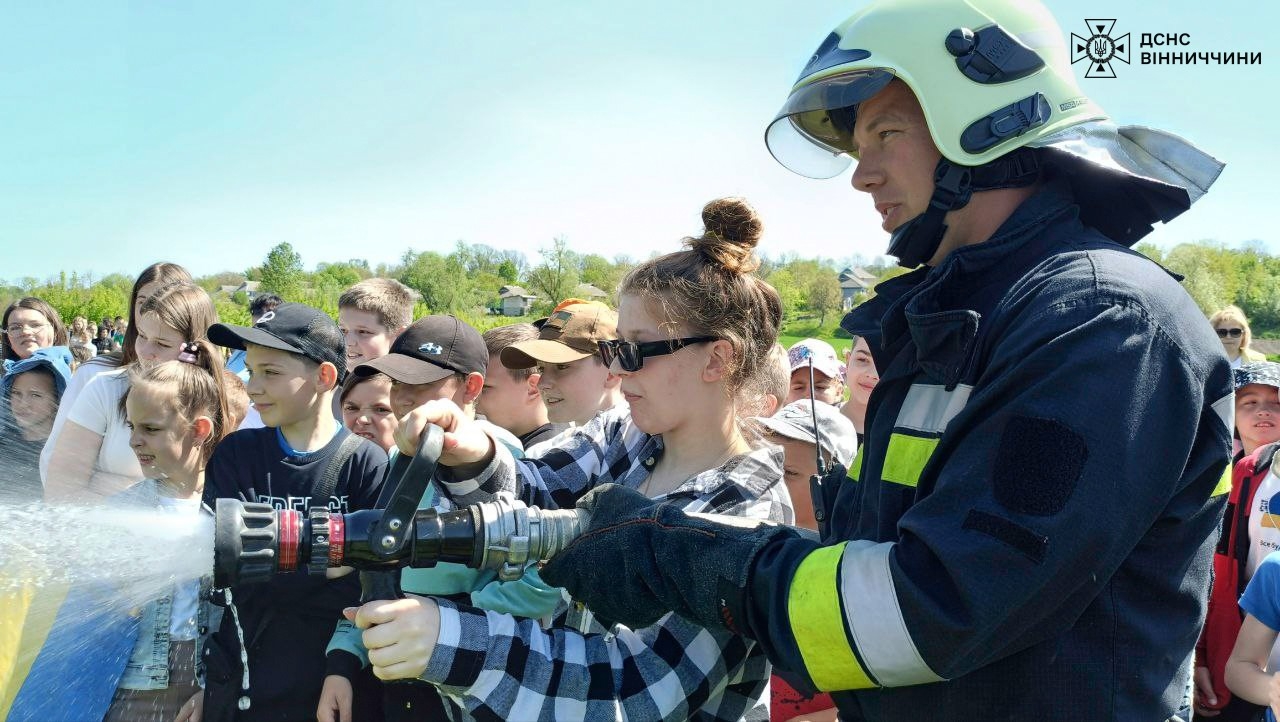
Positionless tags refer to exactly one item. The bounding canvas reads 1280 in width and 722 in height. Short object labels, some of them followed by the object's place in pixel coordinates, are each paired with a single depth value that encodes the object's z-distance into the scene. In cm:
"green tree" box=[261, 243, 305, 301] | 8327
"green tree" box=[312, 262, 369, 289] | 10244
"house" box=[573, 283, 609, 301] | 8012
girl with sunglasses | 205
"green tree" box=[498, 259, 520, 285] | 13775
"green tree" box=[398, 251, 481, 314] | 9056
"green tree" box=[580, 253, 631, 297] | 7845
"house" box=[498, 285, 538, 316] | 12056
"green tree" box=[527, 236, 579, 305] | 7844
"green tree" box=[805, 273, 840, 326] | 10106
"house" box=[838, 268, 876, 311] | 12077
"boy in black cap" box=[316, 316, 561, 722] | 281
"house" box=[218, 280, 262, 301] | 10822
